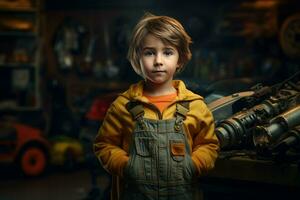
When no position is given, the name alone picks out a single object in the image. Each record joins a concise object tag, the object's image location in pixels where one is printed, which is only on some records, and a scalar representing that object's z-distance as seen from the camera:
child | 1.82
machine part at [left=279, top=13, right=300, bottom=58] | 4.08
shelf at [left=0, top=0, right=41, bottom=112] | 6.40
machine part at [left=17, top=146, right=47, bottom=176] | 5.55
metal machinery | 2.21
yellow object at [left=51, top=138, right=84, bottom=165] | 5.74
